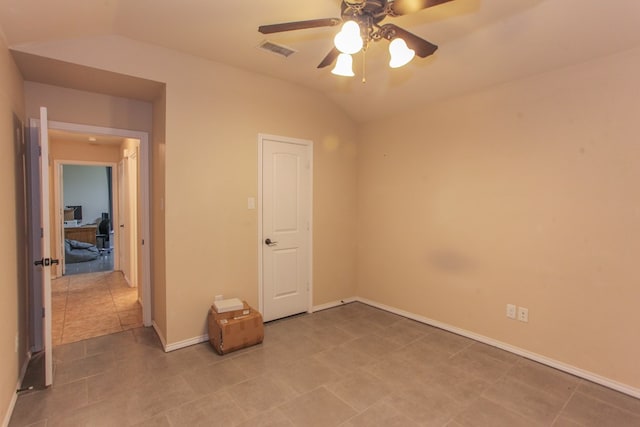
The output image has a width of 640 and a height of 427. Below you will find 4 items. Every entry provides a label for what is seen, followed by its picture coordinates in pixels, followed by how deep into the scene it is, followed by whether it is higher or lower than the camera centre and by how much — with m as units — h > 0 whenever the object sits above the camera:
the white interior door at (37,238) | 2.45 -0.33
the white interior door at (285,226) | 3.68 -0.26
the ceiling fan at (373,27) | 1.61 +0.94
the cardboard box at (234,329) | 2.97 -1.19
